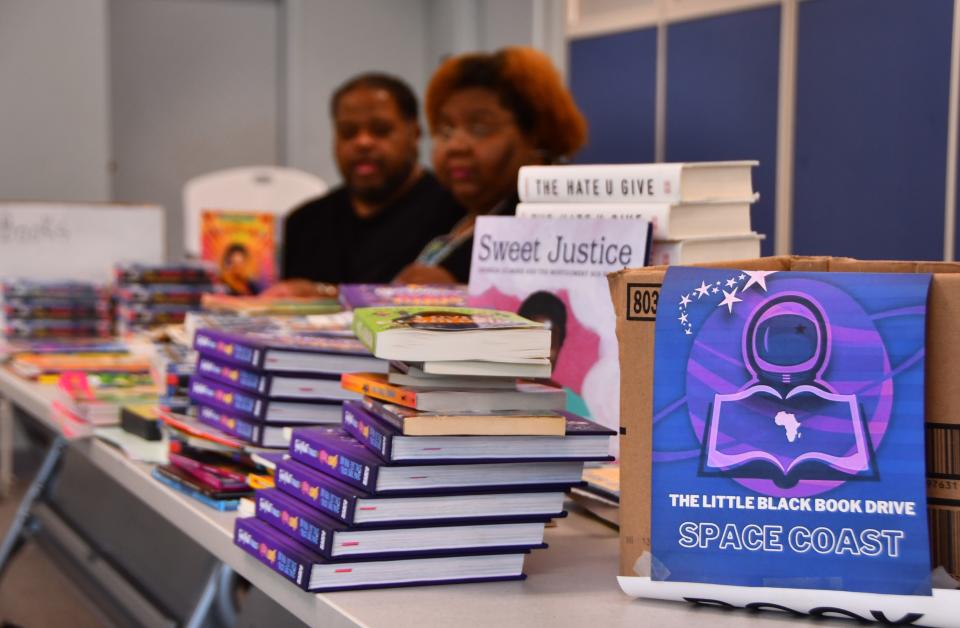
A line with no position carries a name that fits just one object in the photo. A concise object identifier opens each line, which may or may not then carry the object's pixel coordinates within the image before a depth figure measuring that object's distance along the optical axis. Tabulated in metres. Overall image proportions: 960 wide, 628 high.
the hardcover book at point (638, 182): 1.39
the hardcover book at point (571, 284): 1.38
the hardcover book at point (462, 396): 1.09
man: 3.26
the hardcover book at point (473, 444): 1.06
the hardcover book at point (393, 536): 1.06
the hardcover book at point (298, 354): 1.45
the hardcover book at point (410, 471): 1.06
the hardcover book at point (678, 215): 1.39
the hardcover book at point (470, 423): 1.06
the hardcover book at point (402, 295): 1.67
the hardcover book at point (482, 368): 1.10
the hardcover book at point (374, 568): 1.06
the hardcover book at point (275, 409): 1.45
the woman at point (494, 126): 2.26
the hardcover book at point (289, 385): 1.44
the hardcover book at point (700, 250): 1.40
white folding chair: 4.57
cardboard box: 1.00
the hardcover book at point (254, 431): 1.45
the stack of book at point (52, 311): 3.10
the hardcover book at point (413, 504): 1.06
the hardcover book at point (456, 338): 1.10
